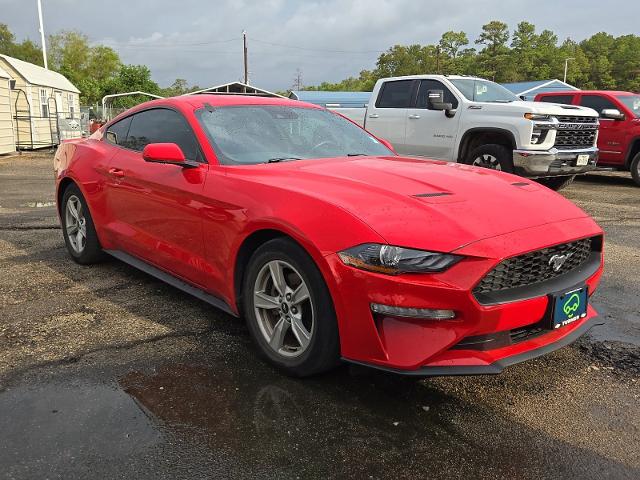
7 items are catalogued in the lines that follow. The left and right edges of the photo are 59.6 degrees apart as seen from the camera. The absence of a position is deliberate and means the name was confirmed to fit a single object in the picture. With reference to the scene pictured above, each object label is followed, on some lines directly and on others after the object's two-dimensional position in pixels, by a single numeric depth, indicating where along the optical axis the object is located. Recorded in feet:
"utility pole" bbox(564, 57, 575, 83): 224.14
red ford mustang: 8.00
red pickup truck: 37.27
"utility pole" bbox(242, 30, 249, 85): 198.29
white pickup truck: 27.81
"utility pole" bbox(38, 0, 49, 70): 105.91
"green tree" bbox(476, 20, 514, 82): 237.47
